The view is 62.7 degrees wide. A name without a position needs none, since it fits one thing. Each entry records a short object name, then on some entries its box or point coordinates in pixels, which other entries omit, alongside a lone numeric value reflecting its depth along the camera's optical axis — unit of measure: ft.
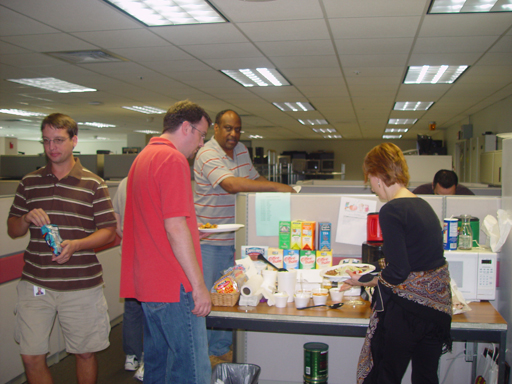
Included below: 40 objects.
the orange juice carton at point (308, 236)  7.53
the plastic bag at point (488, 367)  6.40
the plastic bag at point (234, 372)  7.19
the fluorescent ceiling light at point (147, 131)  48.57
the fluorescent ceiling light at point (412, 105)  26.84
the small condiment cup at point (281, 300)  6.29
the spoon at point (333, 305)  6.28
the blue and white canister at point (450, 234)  6.91
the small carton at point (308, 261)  7.44
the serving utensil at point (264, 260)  7.19
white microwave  6.62
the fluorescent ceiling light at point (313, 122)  36.60
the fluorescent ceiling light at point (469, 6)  10.77
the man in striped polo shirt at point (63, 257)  6.49
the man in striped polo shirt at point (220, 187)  7.86
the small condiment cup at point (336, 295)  6.48
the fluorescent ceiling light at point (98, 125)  40.96
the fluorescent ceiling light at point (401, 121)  36.39
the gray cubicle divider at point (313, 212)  7.76
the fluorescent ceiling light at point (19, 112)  32.12
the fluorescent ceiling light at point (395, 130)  44.01
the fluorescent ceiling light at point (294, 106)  27.63
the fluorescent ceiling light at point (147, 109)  30.40
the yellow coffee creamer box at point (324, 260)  7.41
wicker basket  6.27
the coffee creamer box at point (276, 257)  7.46
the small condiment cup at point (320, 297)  6.36
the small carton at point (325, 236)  7.63
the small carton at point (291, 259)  7.47
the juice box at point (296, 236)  7.56
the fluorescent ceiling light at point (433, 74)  17.81
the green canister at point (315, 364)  7.32
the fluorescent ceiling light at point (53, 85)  21.30
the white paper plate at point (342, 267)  6.40
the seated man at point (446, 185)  11.43
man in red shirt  5.10
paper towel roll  6.38
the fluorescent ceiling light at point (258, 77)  18.88
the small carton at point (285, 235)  7.64
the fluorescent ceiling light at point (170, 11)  11.27
